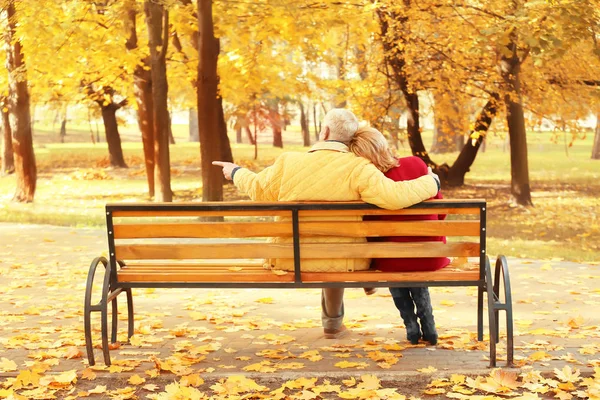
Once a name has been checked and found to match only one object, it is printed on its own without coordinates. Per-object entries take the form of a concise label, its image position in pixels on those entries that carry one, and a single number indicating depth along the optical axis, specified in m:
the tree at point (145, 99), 19.80
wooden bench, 5.55
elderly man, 5.50
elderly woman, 5.76
